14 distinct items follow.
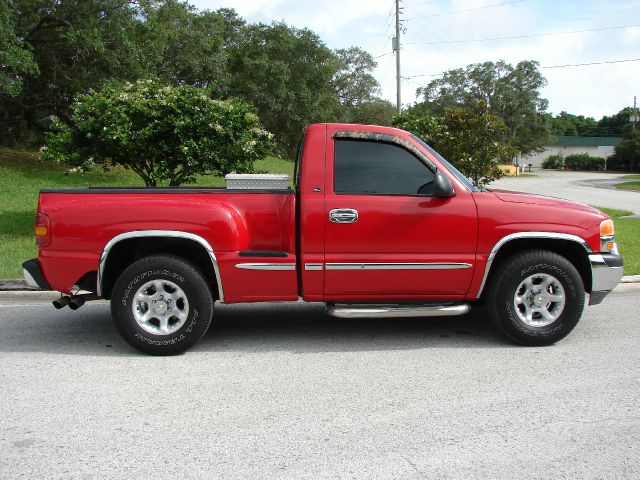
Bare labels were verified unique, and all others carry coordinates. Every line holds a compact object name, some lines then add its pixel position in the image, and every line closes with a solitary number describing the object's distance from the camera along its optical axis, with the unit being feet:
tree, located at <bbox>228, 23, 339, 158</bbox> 139.13
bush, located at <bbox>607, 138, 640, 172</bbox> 226.17
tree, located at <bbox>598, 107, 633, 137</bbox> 385.09
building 326.22
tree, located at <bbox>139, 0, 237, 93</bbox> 79.56
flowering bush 36.50
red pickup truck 16.79
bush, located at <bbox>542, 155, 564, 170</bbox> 289.33
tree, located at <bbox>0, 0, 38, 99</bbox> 63.57
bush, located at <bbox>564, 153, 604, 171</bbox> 254.06
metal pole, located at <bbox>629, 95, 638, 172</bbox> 226.21
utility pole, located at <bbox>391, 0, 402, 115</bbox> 110.52
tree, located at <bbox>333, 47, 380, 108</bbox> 194.39
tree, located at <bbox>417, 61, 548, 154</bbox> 260.62
